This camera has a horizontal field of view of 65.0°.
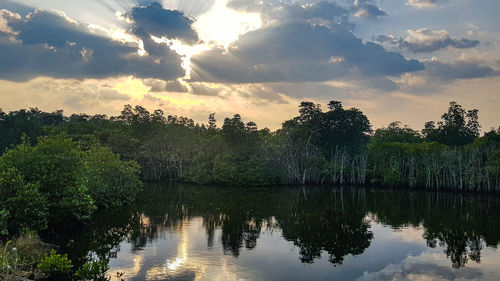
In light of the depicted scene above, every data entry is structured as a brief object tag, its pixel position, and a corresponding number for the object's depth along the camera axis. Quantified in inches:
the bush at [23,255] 705.6
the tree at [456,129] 3981.3
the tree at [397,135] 4347.9
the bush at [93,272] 798.5
